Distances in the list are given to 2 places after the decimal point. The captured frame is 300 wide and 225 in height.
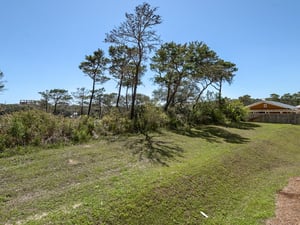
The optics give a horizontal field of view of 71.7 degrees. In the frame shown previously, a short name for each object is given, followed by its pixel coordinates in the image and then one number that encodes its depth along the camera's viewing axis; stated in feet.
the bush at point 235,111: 53.32
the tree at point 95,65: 57.82
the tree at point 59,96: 77.97
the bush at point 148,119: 30.19
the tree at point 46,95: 76.38
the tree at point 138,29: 31.65
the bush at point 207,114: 44.06
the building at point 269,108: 78.18
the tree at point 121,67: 45.66
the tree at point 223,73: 50.16
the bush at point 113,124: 24.77
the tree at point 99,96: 72.89
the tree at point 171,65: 41.32
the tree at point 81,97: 77.69
